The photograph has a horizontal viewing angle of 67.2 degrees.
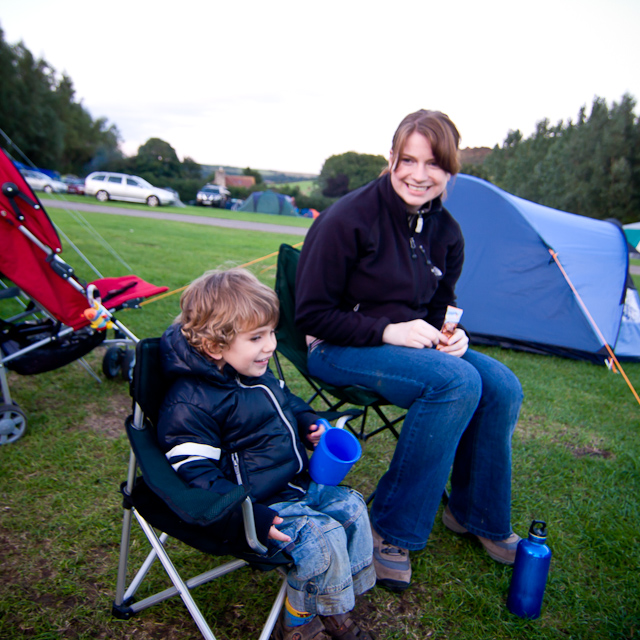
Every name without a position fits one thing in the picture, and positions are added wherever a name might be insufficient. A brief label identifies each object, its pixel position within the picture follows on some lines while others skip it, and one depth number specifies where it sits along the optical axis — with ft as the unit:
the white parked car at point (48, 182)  59.54
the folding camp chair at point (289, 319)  6.79
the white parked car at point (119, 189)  63.72
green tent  92.22
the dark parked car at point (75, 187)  73.26
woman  5.26
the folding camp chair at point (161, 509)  3.48
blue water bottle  5.08
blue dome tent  14.33
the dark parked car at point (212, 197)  91.84
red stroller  7.30
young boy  4.18
